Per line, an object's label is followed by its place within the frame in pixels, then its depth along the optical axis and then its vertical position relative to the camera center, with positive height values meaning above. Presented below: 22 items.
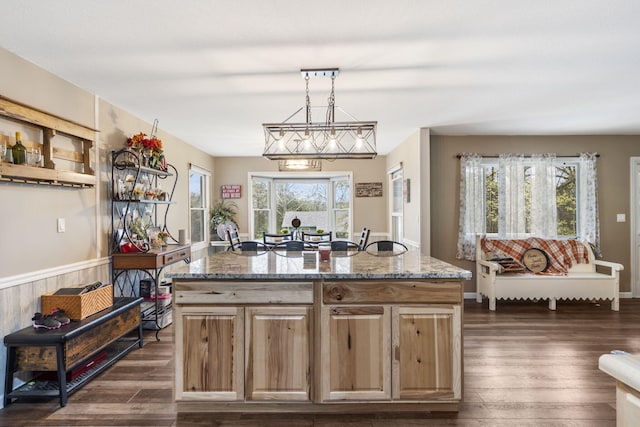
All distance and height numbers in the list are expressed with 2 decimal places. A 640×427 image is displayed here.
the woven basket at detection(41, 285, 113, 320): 2.72 -0.66
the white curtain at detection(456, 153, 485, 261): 5.27 +0.14
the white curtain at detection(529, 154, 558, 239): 5.23 +0.21
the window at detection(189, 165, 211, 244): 6.09 +0.20
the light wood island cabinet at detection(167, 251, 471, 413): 2.28 -0.78
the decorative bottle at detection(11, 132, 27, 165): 2.46 +0.42
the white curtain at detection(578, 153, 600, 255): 5.23 +0.14
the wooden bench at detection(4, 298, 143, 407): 2.43 -0.95
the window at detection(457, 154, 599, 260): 5.24 +0.19
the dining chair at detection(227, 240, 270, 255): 3.48 -0.33
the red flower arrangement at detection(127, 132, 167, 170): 3.83 +0.70
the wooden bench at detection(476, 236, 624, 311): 4.68 -0.94
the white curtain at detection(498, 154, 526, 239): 5.27 +0.22
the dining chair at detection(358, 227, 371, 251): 5.56 -0.39
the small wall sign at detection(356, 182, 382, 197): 7.08 +0.44
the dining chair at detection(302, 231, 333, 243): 5.88 -0.39
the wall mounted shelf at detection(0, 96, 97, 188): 2.43 +0.50
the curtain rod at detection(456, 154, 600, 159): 5.29 +0.79
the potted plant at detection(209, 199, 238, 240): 6.71 +0.00
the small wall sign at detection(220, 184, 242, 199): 7.04 +0.42
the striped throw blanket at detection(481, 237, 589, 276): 5.02 -0.51
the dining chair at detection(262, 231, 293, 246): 5.83 -0.42
